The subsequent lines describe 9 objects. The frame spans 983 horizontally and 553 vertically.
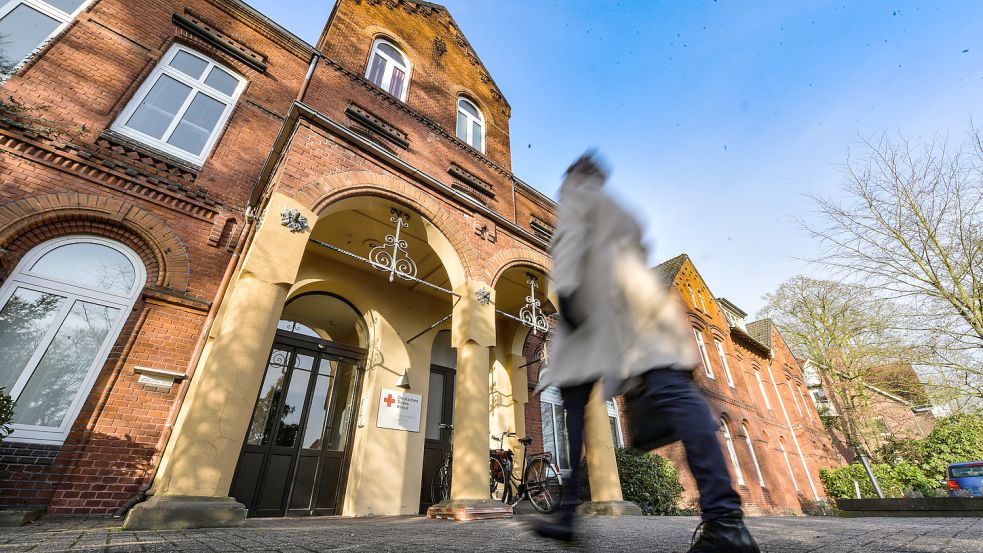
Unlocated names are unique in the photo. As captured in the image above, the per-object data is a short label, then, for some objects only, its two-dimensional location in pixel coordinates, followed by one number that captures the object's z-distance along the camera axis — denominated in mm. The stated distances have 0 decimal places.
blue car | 13500
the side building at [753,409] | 13734
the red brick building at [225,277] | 4523
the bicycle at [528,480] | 6703
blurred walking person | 1523
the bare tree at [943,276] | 9844
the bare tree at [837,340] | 12496
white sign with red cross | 7180
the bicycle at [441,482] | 6930
